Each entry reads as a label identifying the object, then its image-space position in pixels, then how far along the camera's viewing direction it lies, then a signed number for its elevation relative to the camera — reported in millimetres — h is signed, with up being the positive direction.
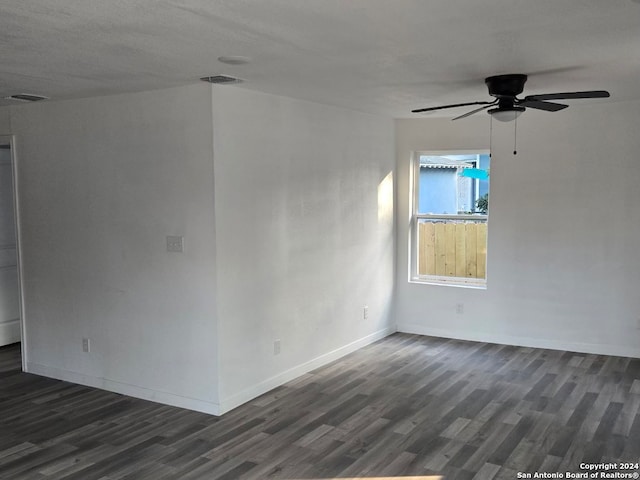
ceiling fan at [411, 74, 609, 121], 3947 +687
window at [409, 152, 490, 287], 6414 -245
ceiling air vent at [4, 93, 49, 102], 4531 +829
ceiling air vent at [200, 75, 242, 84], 3877 +813
